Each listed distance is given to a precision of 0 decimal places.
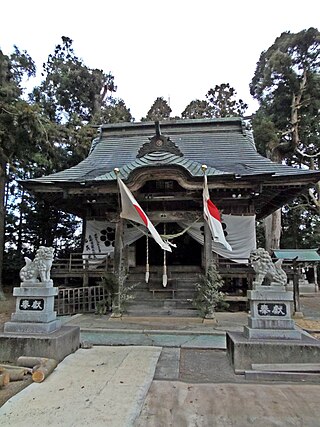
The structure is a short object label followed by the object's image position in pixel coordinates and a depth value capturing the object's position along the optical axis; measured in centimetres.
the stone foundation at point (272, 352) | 412
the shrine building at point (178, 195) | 845
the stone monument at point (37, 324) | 429
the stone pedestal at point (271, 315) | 436
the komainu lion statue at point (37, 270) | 484
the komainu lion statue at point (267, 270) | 459
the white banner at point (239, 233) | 994
